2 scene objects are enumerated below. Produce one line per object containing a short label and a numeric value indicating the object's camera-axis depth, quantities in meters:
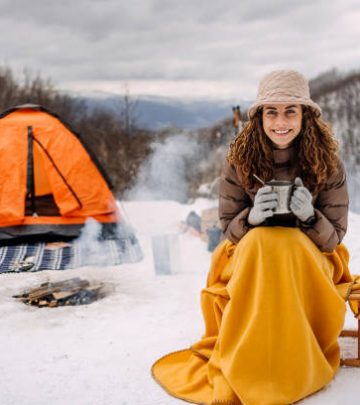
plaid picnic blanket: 4.50
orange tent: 5.21
